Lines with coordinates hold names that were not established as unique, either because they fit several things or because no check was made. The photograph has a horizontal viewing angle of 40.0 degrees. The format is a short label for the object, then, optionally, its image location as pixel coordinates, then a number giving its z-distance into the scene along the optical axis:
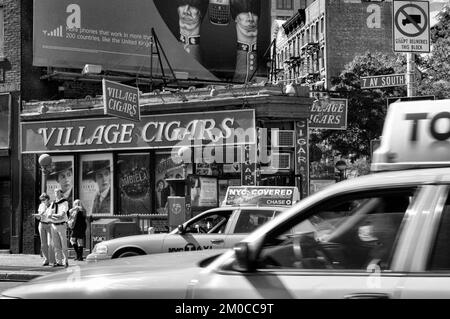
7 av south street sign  11.89
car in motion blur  3.10
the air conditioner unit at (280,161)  17.14
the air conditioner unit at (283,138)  17.08
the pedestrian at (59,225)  14.97
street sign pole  11.70
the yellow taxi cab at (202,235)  10.79
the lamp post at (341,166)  29.31
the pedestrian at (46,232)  15.14
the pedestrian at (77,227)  15.91
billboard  19.44
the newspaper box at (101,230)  15.32
